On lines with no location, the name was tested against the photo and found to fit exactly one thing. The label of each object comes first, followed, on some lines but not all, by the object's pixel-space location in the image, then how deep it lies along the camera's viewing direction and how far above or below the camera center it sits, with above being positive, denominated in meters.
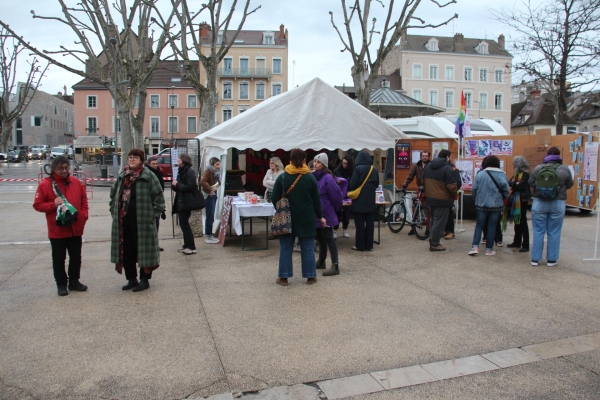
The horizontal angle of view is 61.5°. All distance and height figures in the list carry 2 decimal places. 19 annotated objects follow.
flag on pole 10.49 +0.84
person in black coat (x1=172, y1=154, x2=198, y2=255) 8.35 -0.56
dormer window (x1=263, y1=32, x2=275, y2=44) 64.19 +15.60
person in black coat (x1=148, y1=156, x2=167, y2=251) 8.56 -0.13
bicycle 10.06 -1.11
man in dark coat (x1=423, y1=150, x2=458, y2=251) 8.47 -0.49
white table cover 8.41 -0.85
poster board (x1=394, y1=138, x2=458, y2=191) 12.66 +0.36
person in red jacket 5.67 -0.71
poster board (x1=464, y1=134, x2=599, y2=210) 12.29 +0.22
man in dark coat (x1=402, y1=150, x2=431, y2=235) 10.38 -0.18
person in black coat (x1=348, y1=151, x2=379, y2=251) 8.44 -0.67
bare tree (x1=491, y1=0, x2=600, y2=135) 17.28 +4.14
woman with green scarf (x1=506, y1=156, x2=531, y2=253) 8.58 -0.58
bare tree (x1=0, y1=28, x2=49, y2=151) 38.75 +5.93
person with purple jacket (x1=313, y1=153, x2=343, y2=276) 6.94 -0.69
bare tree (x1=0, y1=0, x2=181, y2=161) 17.44 +3.97
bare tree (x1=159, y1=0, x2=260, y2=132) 16.86 +3.68
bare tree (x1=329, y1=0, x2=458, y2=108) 16.02 +4.04
